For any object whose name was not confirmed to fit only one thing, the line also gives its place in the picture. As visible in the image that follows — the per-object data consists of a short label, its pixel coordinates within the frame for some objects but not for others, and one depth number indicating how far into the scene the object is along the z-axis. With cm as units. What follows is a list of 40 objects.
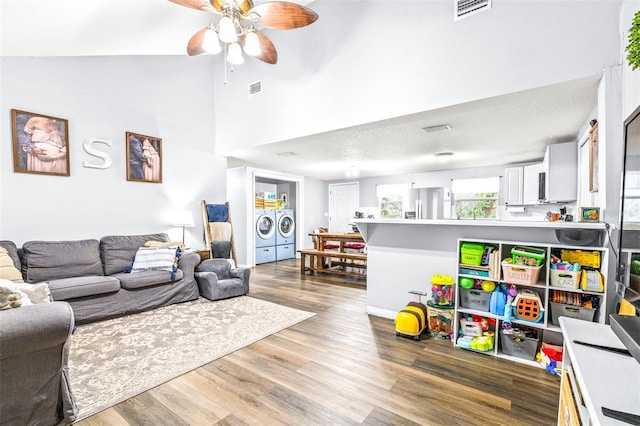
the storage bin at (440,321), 249
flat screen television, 107
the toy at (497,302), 220
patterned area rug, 184
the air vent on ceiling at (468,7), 236
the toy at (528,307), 206
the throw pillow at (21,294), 149
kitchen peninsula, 232
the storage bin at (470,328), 232
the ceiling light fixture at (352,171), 605
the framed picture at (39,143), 296
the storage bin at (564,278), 194
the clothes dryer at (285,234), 678
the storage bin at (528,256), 205
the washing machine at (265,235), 625
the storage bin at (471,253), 232
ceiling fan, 236
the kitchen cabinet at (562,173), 332
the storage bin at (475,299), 232
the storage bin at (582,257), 192
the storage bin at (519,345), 211
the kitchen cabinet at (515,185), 485
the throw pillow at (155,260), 336
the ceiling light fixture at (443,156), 485
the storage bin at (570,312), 193
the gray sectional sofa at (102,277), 278
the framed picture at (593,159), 228
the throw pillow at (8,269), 248
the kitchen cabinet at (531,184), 439
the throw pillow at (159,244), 362
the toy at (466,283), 236
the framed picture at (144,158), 384
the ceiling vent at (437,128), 331
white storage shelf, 192
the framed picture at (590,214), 190
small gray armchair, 362
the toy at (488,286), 229
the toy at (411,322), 246
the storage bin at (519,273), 205
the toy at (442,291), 253
